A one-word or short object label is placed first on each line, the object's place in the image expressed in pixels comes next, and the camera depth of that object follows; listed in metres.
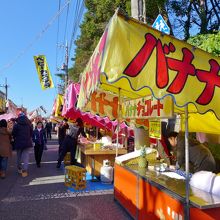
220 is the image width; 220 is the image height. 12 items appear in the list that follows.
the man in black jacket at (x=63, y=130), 10.55
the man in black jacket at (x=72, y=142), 8.01
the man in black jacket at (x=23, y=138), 7.15
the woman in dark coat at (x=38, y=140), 8.53
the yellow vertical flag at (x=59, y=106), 10.47
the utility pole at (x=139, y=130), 5.74
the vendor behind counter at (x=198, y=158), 3.86
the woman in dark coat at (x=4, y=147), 7.03
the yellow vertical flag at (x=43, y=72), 15.26
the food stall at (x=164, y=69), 2.32
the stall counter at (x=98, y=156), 6.81
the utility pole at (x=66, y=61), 22.93
